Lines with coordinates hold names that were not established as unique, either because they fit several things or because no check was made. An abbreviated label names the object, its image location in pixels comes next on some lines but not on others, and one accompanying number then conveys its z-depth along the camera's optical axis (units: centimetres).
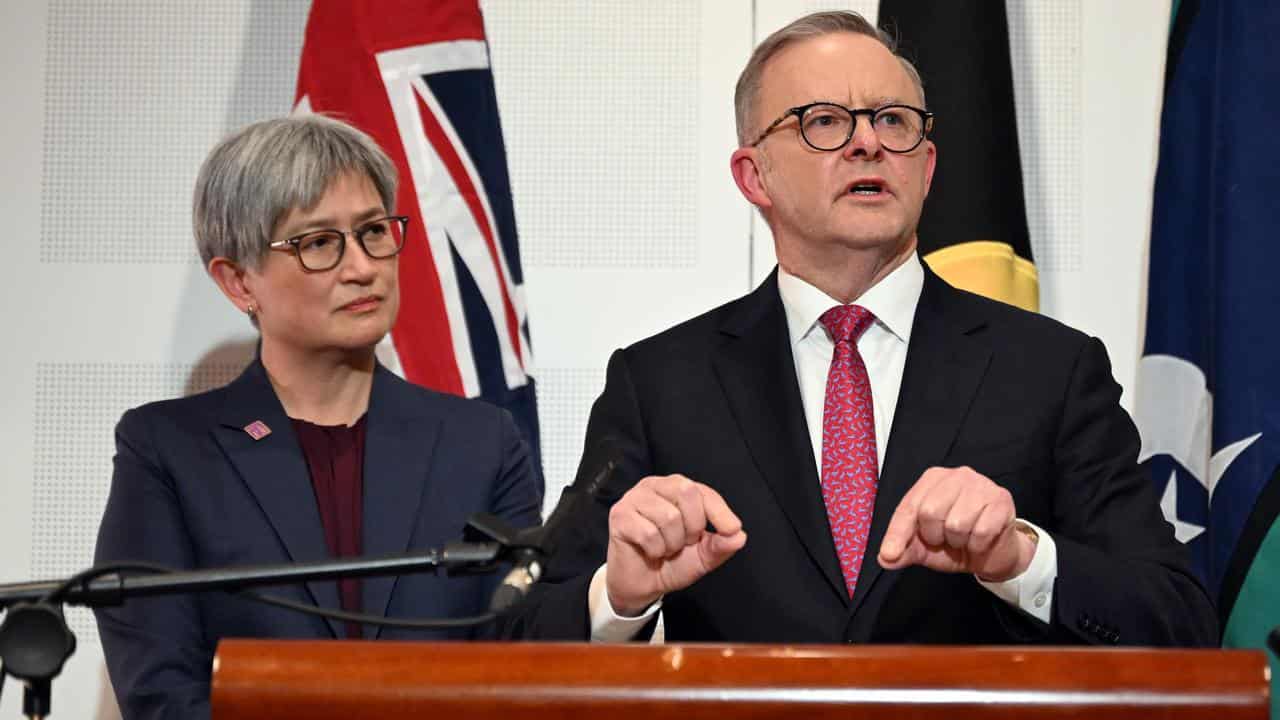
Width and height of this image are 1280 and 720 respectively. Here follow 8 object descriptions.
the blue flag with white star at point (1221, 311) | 522
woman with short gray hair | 488
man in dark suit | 460
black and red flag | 531
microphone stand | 426
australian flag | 534
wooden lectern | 419
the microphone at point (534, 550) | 425
